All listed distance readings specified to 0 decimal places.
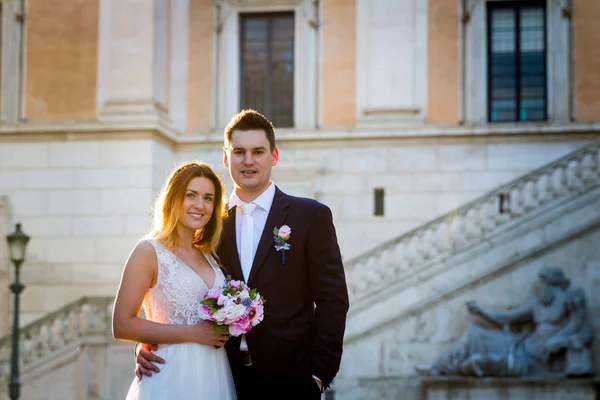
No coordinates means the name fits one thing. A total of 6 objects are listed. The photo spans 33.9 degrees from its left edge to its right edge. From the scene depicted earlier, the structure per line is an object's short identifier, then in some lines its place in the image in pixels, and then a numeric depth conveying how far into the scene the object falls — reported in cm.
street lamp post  1512
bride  532
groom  531
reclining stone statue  1484
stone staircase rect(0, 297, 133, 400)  1670
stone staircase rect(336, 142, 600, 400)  1574
